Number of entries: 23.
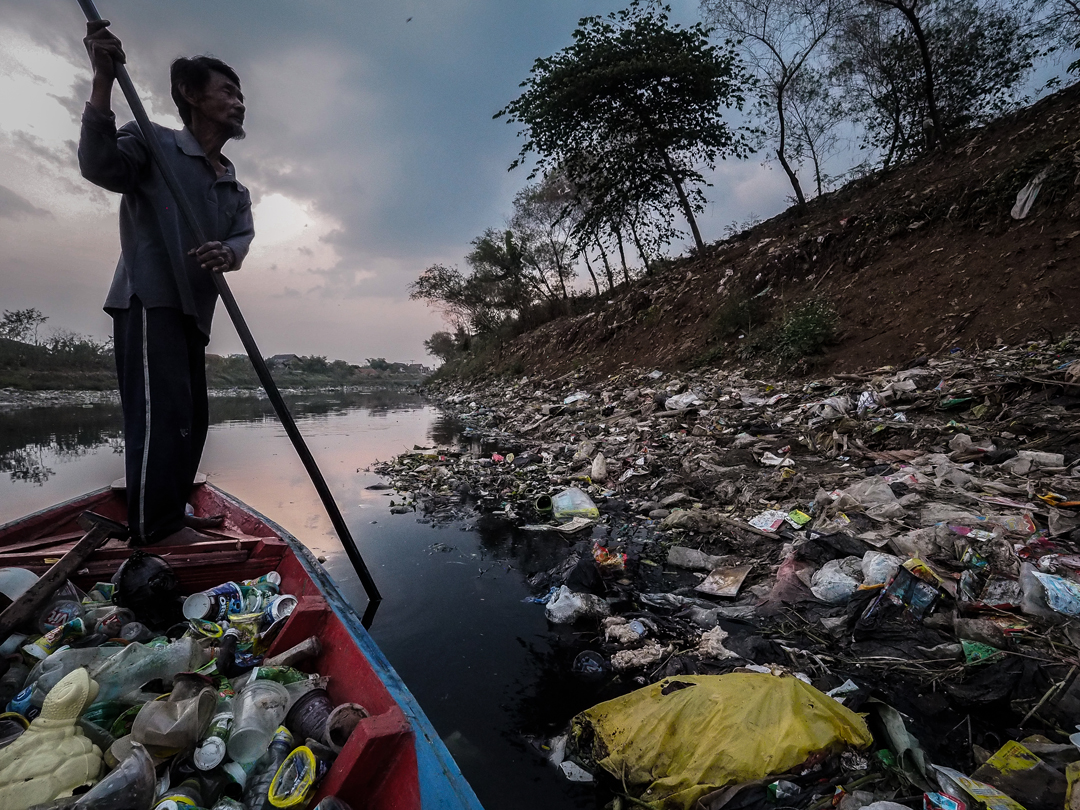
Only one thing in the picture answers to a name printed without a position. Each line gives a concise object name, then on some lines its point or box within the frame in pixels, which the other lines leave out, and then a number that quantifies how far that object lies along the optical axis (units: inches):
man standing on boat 77.2
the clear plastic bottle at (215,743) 39.9
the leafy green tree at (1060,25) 351.6
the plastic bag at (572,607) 94.3
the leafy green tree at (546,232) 796.0
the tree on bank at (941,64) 425.1
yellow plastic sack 48.5
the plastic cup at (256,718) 42.9
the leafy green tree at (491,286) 931.9
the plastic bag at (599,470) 181.9
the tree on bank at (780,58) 441.7
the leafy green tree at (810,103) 545.8
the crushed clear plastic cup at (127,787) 33.9
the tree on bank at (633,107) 414.6
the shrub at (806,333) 260.5
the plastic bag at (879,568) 86.3
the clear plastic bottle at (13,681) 47.4
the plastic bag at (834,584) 87.8
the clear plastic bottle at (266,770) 39.4
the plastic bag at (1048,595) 69.9
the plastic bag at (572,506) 153.2
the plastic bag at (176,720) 40.3
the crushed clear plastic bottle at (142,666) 47.2
